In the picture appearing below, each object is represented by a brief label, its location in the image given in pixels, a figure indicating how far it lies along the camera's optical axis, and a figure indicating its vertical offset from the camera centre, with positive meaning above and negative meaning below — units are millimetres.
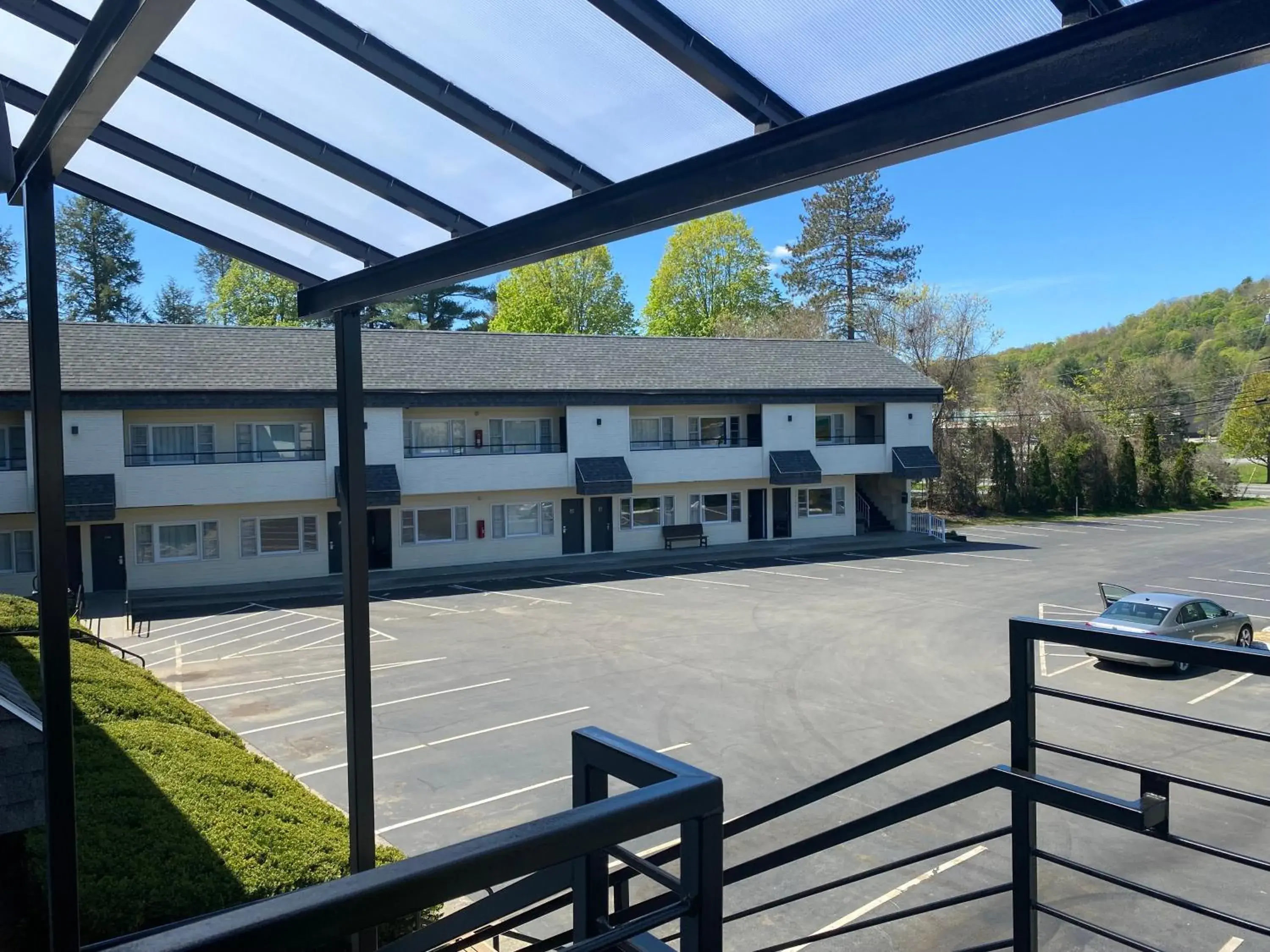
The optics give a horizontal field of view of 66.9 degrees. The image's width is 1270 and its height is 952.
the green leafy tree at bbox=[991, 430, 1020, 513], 44906 -1399
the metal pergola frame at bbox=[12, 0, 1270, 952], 2650 +1100
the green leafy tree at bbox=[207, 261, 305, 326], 54469 +9600
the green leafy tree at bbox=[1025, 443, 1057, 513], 45312 -1621
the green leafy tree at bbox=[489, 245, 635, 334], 54281 +9260
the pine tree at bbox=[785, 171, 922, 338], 58906 +12096
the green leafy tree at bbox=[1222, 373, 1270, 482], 59219 +1028
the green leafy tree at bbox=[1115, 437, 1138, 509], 47031 -1501
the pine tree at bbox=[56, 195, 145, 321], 53281 +11634
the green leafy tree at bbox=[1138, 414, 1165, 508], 47688 -1329
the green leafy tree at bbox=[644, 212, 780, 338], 56844 +10430
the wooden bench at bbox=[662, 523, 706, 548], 33844 -2768
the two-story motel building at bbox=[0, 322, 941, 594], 26125 +434
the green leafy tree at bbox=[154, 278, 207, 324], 59688 +10099
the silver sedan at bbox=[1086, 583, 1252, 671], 16391 -3078
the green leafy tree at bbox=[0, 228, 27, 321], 47344 +9521
